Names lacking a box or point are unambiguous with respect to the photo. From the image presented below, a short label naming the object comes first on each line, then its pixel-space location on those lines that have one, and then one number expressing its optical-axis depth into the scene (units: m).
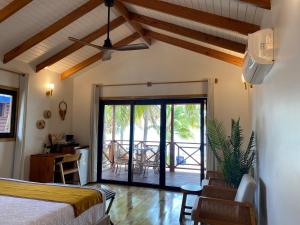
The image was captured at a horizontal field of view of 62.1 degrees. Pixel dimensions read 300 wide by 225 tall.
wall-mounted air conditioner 2.10
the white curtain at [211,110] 4.68
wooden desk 4.54
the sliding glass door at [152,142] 5.13
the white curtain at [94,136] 5.57
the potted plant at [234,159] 3.35
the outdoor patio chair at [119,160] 5.60
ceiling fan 3.22
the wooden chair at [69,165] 4.52
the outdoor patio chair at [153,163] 5.34
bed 1.75
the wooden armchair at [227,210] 2.46
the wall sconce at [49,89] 5.19
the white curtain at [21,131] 4.47
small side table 3.40
